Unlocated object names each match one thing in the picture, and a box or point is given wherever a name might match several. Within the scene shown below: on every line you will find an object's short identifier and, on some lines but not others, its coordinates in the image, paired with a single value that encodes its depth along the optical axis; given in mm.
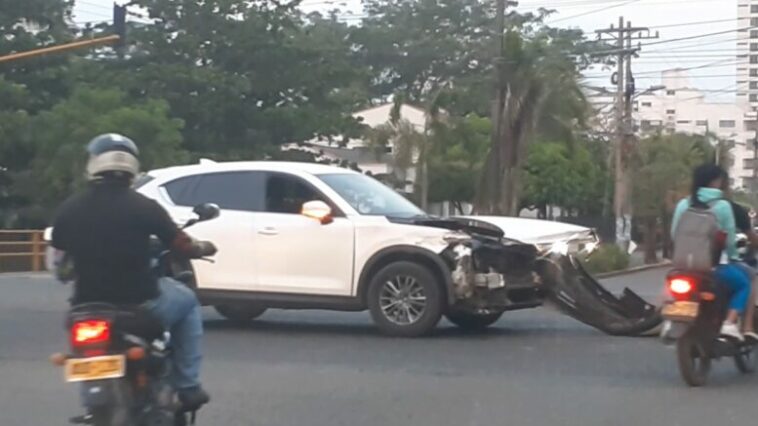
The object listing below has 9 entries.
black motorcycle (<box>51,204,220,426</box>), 7262
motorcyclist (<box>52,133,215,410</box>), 7555
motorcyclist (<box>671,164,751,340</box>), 11938
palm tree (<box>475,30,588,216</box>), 38406
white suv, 14945
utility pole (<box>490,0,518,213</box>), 38125
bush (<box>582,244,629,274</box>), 39094
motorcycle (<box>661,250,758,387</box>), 11438
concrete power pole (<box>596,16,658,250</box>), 52219
